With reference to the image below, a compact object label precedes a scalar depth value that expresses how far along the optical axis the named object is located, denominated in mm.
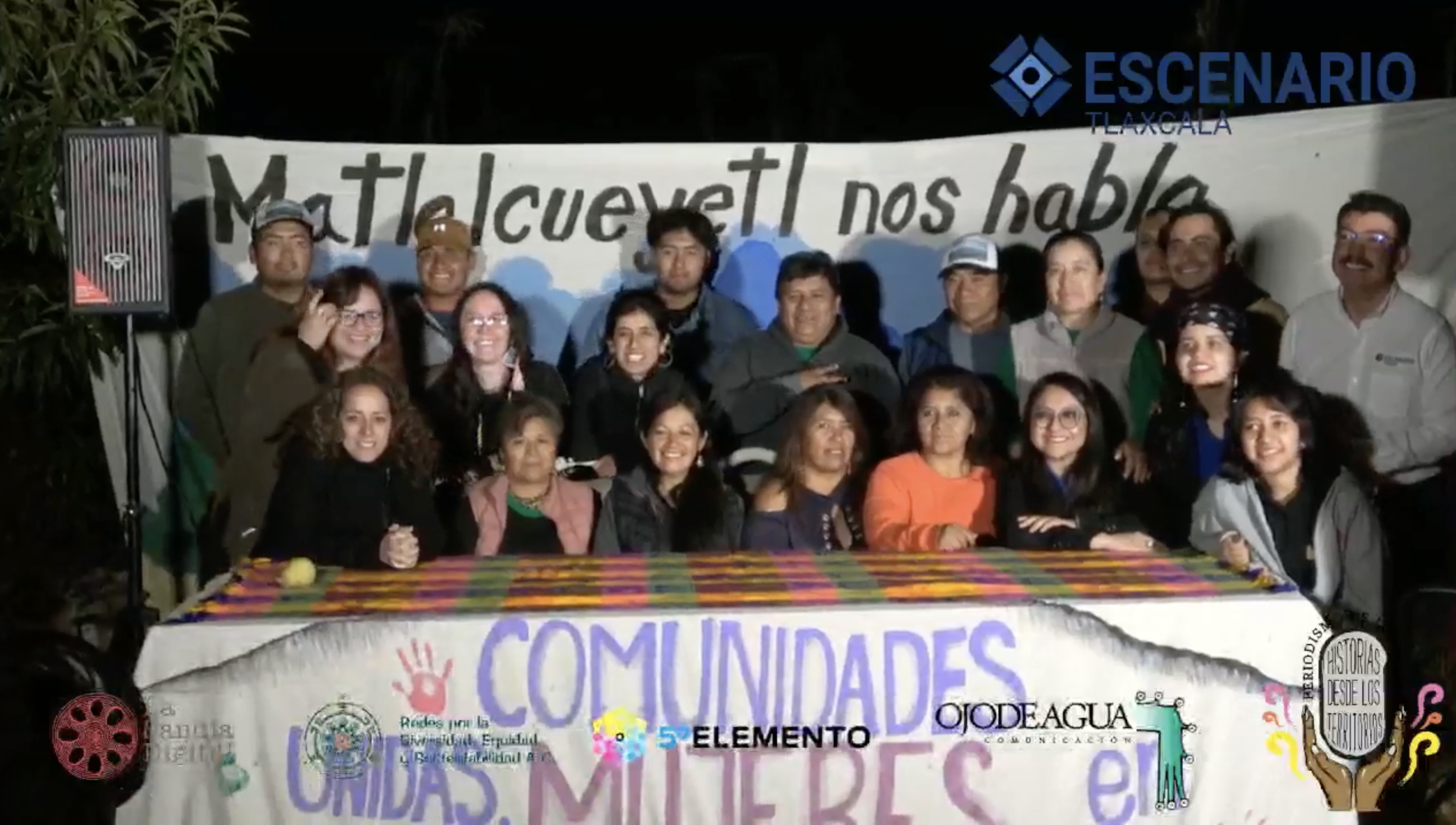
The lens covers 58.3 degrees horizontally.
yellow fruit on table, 3184
